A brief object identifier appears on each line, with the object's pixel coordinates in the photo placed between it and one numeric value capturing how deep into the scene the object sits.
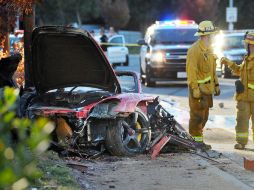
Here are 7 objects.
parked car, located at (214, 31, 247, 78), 50.43
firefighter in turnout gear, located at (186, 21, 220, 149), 17.29
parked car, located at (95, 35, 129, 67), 59.61
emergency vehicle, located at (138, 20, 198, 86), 40.61
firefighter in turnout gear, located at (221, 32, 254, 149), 17.48
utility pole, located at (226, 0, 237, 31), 72.04
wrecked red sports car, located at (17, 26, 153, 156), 14.21
